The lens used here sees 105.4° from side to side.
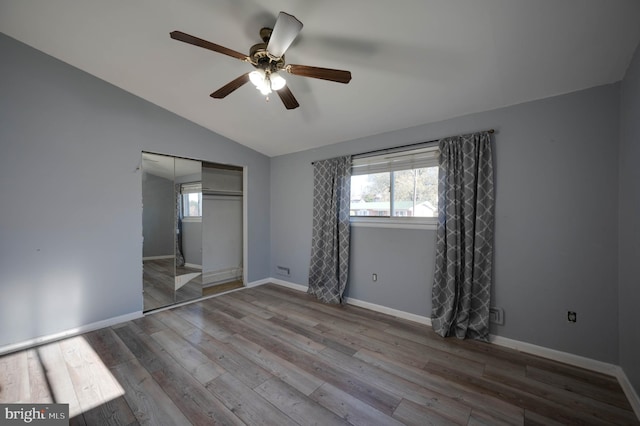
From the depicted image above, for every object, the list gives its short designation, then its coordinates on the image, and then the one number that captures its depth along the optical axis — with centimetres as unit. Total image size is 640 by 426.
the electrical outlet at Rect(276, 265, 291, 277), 436
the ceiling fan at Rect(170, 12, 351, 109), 150
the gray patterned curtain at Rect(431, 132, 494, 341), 246
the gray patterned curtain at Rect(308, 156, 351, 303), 350
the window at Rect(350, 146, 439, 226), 292
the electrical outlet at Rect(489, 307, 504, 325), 242
